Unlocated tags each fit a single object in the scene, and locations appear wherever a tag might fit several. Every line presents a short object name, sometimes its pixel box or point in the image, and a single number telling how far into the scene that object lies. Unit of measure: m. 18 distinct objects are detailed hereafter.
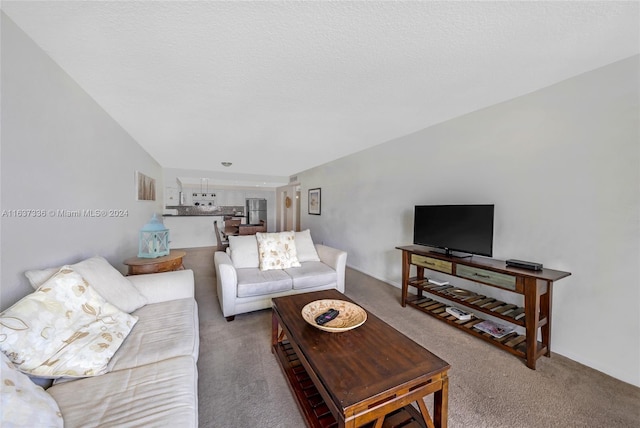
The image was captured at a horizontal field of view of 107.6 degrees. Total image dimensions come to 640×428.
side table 2.27
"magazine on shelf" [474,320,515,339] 2.08
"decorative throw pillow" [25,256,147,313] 1.31
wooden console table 1.77
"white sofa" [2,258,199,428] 0.86
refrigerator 8.81
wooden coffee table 0.98
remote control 1.47
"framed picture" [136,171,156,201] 3.40
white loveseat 2.38
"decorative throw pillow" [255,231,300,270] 2.87
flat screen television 2.16
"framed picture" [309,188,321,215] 5.69
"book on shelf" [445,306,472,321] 2.34
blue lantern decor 2.49
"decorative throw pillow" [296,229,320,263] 3.21
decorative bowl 1.44
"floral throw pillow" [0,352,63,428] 0.70
